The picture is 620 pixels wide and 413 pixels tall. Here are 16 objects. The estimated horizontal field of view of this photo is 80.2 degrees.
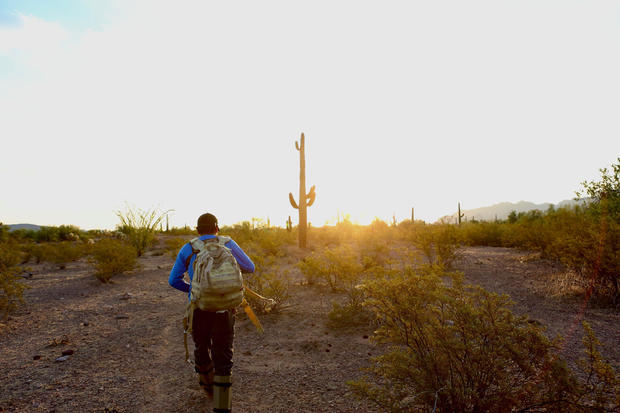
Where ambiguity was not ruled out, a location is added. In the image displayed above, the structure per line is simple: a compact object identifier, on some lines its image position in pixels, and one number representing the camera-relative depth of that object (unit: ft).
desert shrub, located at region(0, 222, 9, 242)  51.01
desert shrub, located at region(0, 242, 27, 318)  22.58
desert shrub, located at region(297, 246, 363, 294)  23.15
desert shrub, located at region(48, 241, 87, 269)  44.52
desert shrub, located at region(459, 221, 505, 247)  59.06
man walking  10.64
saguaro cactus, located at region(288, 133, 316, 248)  49.93
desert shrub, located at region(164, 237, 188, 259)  47.30
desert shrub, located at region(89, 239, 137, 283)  33.37
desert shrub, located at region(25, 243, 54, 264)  46.39
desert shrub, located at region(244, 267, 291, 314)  21.94
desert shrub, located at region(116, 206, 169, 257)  50.55
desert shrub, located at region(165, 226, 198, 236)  92.02
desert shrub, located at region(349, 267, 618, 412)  8.25
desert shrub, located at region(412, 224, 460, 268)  34.28
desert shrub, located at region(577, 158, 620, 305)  21.07
